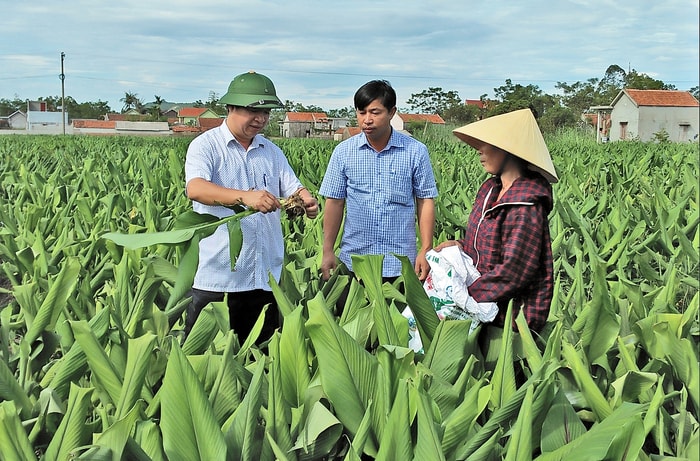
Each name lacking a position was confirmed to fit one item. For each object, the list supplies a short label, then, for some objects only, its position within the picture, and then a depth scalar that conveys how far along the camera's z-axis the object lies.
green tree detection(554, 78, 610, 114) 65.57
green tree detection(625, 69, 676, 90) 62.72
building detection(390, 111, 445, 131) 41.49
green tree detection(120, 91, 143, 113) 98.00
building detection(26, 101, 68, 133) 74.46
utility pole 56.34
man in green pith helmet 2.49
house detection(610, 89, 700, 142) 47.03
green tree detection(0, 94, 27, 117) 98.62
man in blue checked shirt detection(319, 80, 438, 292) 2.91
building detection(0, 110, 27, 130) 90.88
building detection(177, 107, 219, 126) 74.93
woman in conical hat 1.84
